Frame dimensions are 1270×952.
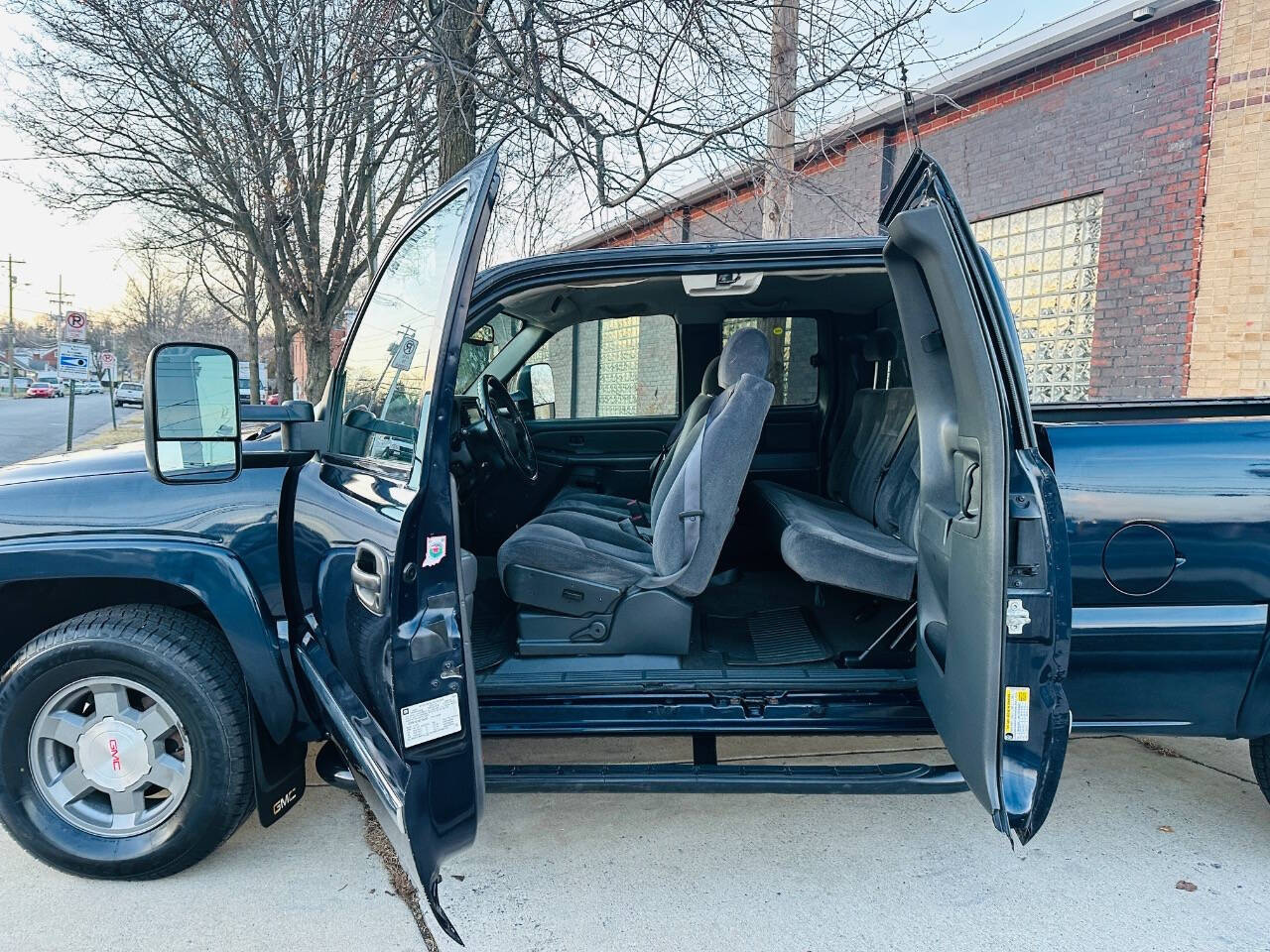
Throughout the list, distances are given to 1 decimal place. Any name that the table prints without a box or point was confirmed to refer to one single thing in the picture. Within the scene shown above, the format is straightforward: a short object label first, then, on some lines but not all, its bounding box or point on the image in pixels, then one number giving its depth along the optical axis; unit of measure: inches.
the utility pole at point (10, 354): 1899.6
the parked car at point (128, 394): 1502.2
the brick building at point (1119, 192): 228.7
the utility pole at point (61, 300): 2509.8
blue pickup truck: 73.5
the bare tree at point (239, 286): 434.1
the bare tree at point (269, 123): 224.1
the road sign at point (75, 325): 687.1
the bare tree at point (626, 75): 190.2
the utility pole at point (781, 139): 170.1
